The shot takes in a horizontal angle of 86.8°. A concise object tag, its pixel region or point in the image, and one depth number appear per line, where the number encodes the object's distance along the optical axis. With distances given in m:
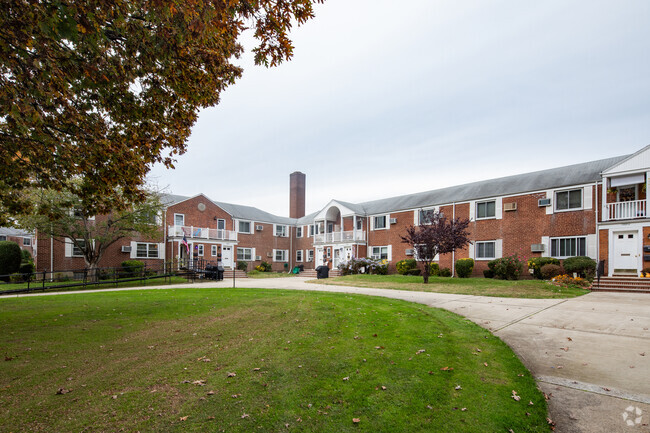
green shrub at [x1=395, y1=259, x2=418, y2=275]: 26.33
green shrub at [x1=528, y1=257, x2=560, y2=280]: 19.47
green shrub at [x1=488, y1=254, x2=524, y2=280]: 20.56
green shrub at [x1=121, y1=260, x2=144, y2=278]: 25.26
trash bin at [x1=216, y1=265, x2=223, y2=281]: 24.39
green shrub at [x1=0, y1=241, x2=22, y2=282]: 23.52
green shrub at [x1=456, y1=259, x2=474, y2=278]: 23.03
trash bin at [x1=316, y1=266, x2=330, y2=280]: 25.81
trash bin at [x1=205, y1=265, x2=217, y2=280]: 24.36
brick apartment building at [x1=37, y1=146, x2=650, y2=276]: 17.62
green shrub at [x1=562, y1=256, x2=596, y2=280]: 17.39
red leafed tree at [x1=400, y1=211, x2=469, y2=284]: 18.16
